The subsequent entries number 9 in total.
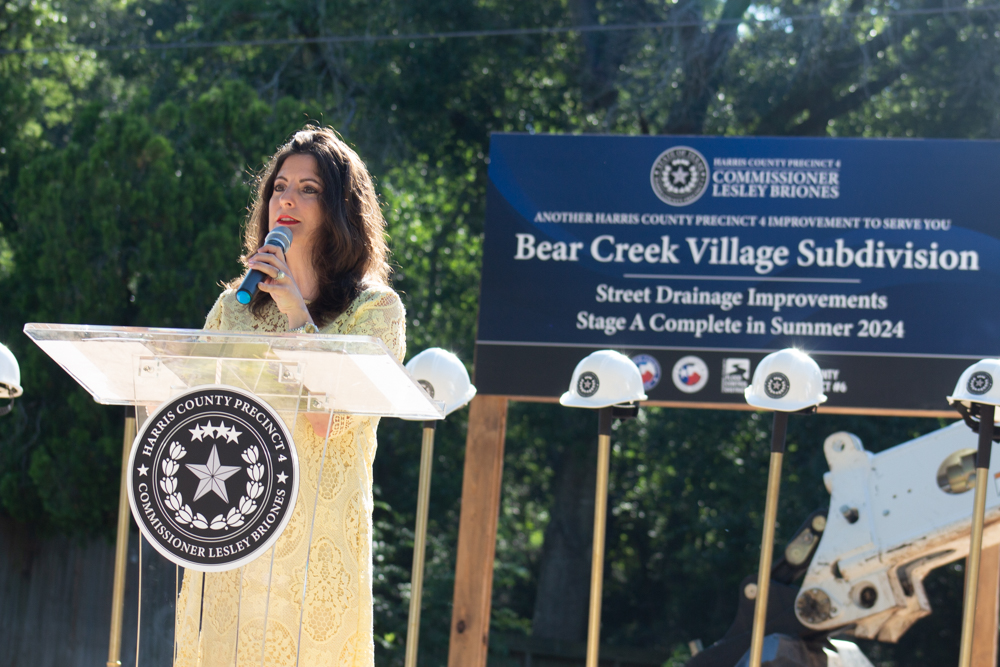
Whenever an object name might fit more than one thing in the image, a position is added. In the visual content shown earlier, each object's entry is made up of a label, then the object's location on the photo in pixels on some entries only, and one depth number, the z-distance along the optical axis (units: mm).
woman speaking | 3641
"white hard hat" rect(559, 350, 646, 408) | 6340
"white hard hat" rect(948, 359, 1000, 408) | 5918
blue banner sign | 9320
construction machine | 8773
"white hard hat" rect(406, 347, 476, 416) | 6590
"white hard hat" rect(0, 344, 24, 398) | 5695
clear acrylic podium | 3369
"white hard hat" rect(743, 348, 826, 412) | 6039
